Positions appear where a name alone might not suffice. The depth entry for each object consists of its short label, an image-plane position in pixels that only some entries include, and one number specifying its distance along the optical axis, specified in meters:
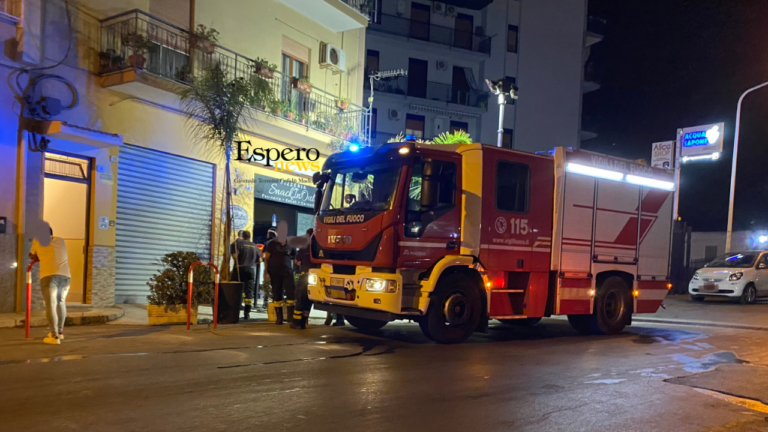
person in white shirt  8.11
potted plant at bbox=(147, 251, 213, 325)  10.47
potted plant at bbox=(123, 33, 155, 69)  11.70
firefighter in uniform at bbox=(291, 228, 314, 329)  10.28
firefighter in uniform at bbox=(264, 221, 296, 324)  10.71
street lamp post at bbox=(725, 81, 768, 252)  24.09
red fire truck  8.68
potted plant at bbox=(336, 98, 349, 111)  18.14
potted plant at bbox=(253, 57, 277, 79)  14.83
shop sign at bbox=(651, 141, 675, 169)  23.78
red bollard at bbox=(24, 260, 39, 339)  8.31
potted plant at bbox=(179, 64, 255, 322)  11.53
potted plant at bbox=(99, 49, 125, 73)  11.90
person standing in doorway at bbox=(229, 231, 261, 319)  12.07
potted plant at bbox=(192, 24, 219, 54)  13.54
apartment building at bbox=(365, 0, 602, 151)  30.83
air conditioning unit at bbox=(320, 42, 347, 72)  18.00
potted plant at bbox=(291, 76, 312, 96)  16.30
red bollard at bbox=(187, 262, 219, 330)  9.87
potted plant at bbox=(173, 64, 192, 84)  12.92
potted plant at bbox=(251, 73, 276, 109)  12.72
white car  18.64
